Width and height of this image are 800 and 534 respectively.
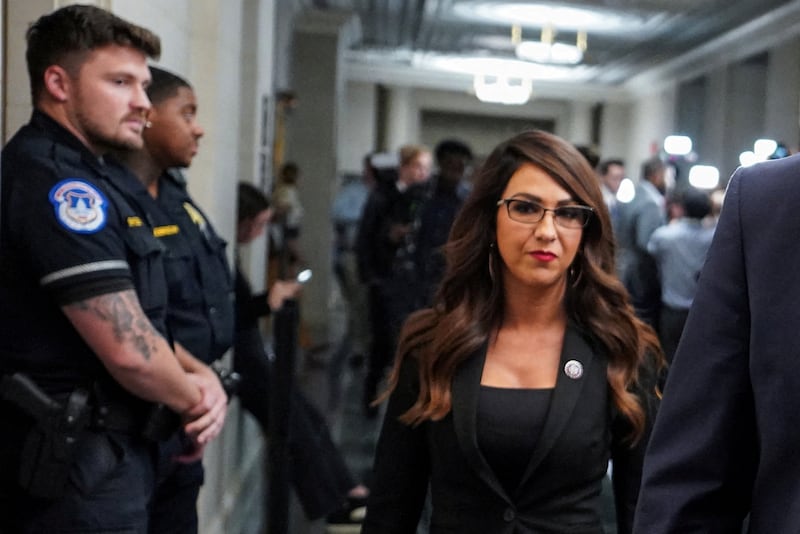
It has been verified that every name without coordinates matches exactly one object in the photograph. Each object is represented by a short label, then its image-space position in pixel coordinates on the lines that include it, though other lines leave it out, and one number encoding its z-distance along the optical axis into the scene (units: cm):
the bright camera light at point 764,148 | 1105
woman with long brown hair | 181
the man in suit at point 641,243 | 734
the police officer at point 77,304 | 194
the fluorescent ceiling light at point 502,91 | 1446
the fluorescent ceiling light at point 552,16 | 1139
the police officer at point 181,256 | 259
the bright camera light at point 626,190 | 1159
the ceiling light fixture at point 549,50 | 1197
